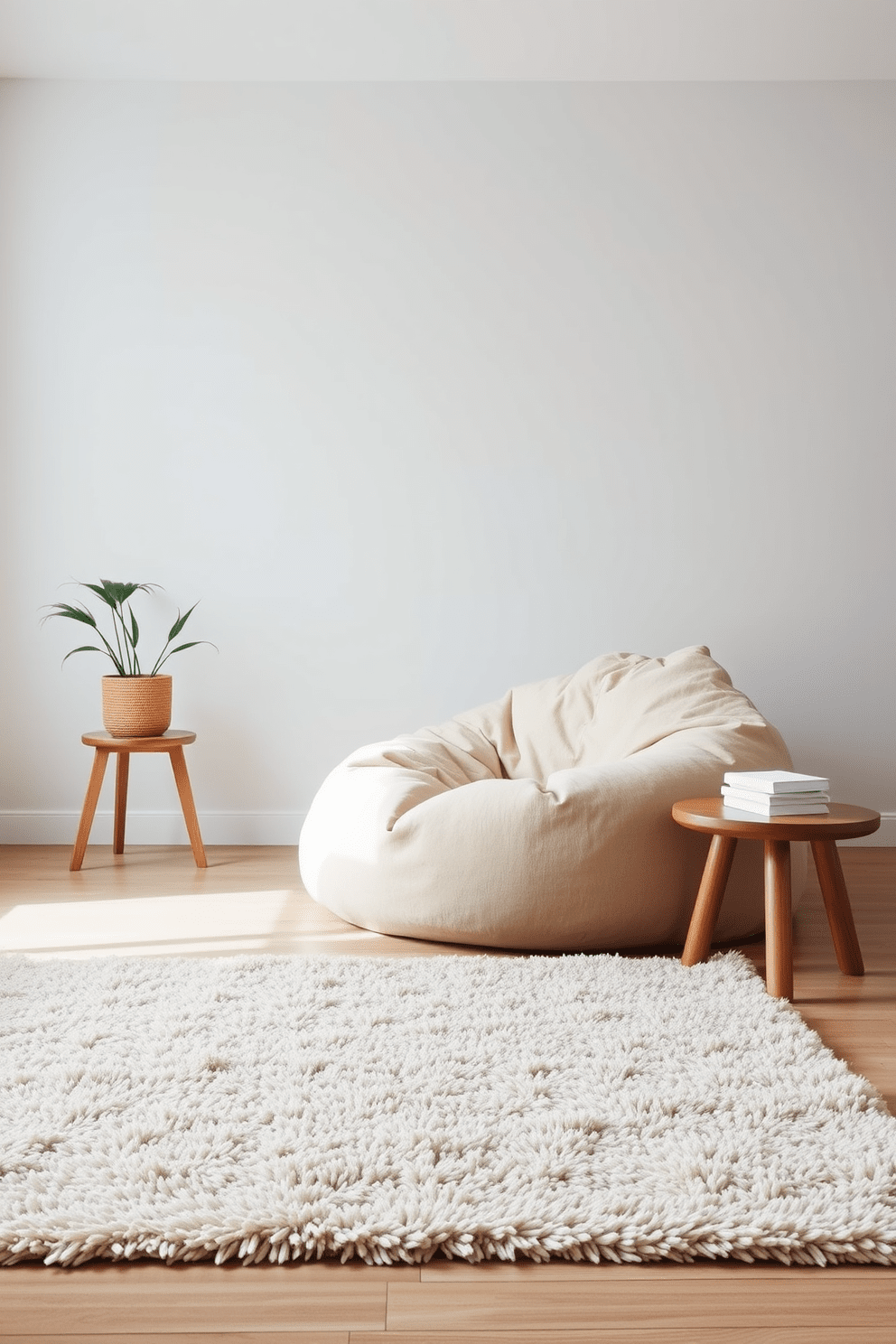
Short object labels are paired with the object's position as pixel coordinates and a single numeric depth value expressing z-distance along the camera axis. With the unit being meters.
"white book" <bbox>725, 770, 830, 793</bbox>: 2.22
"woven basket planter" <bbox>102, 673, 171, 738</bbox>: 3.39
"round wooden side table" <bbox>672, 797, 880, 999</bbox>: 2.13
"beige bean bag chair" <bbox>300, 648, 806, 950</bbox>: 2.40
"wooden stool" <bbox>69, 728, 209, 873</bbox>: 3.35
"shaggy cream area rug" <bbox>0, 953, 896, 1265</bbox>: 1.28
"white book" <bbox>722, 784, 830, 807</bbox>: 2.21
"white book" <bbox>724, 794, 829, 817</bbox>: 2.21
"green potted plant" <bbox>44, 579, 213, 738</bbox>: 3.40
